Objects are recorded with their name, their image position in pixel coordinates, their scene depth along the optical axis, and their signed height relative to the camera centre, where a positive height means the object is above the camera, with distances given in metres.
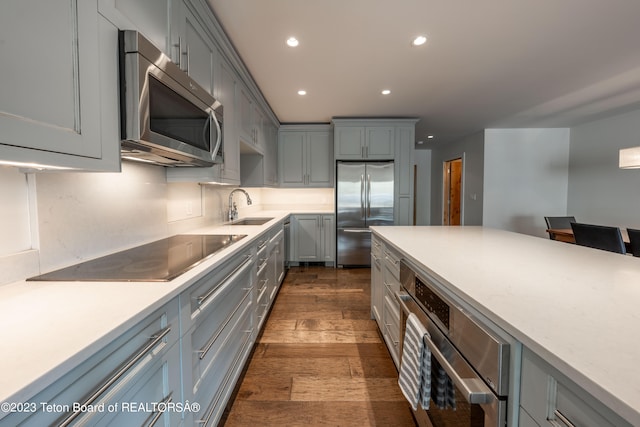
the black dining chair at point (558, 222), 3.76 -0.26
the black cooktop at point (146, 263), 0.96 -0.26
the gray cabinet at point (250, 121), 2.58 +0.90
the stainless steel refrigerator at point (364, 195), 4.16 +0.12
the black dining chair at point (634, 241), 2.25 -0.32
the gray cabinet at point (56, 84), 0.63 +0.32
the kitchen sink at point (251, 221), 2.93 -0.22
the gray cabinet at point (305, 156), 4.55 +0.80
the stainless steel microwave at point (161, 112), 0.99 +0.42
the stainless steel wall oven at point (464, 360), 0.69 -0.49
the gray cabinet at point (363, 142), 4.19 +0.95
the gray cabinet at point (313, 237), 4.35 -0.56
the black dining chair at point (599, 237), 2.35 -0.32
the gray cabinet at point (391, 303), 1.64 -0.67
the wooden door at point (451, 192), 6.70 +0.28
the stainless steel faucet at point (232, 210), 2.91 -0.08
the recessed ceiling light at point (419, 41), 2.09 +1.29
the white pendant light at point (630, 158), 2.42 +0.42
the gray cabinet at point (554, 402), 0.47 -0.39
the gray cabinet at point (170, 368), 0.55 -0.49
